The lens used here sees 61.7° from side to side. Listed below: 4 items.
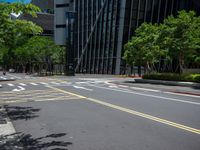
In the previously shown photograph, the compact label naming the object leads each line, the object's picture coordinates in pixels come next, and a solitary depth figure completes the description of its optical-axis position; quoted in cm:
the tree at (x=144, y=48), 1865
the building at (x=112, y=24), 3232
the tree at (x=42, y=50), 3485
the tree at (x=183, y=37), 1516
